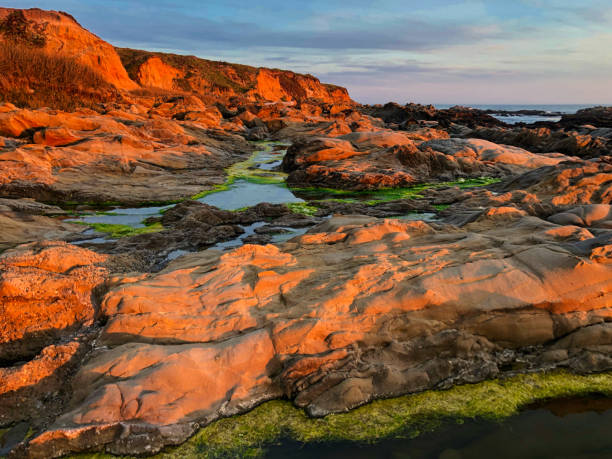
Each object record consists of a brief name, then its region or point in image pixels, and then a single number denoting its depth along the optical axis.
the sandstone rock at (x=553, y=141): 19.59
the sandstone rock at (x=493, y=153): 17.30
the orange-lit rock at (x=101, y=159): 12.07
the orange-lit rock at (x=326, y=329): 3.79
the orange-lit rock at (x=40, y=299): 4.65
